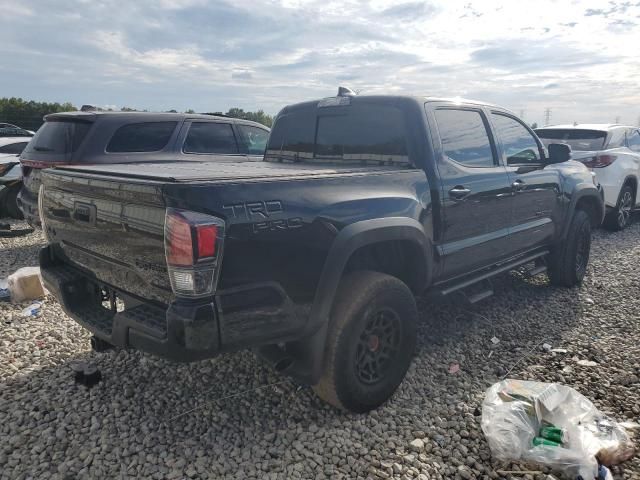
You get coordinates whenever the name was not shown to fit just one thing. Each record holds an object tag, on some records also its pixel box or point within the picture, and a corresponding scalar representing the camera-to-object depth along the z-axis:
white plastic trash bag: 2.41
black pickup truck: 2.12
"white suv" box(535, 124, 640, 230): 7.74
